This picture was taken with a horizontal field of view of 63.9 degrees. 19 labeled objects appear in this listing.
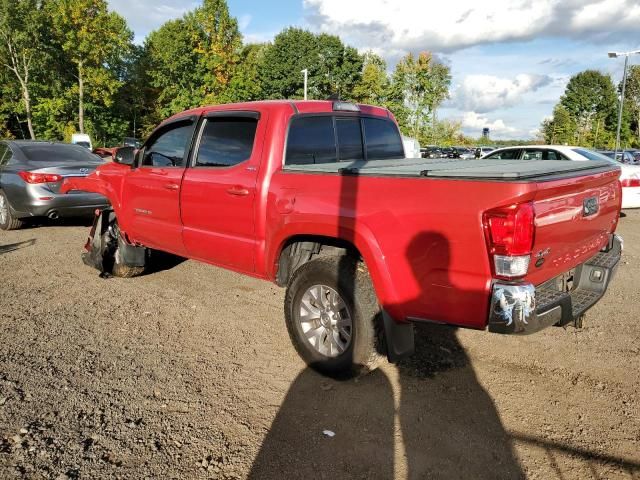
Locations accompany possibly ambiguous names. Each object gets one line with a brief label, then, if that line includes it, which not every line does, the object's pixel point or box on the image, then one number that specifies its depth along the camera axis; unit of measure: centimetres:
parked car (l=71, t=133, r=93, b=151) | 3233
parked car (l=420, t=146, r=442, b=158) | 3220
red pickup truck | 267
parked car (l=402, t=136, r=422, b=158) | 1668
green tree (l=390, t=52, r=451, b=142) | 4034
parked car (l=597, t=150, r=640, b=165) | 2204
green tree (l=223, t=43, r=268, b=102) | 4328
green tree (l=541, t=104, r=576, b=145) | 5122
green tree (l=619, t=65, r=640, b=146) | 6278
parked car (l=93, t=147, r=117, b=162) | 2260
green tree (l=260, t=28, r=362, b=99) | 5003
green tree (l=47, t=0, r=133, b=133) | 3491
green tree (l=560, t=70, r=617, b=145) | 6481
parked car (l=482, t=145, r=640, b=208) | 978
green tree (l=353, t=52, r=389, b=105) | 4672
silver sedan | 808
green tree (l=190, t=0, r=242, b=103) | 4328
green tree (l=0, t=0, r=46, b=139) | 3412
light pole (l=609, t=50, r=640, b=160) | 2634
